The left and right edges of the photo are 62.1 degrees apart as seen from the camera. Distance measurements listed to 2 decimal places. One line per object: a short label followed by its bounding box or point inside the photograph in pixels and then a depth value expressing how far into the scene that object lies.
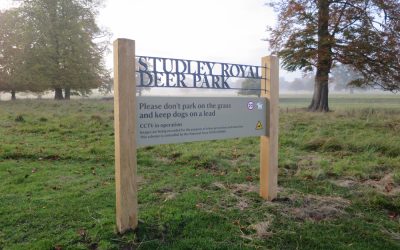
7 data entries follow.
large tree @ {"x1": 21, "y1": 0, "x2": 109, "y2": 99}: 28.16
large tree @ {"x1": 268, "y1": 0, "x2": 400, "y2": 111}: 16.73
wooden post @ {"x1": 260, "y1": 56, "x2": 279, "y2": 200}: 5.11
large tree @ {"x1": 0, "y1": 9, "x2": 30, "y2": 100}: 28.02
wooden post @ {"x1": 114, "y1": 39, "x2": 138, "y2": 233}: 3.70
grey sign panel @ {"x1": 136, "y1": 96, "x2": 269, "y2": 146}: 4.02
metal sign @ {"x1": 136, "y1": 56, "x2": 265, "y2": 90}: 3.96
